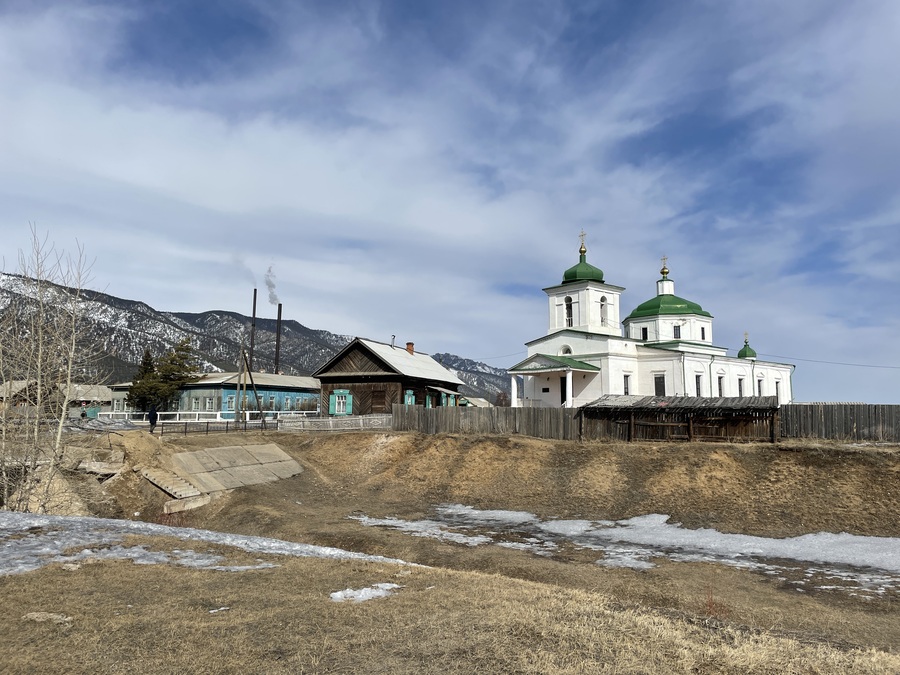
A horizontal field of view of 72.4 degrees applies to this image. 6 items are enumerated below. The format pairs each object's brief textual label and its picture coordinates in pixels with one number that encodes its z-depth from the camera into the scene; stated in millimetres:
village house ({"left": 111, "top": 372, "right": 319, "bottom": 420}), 57938
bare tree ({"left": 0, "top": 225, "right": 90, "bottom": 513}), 18891
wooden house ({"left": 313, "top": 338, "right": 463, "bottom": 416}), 43281
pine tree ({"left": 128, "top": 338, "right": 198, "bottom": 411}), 56906
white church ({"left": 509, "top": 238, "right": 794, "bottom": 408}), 45156
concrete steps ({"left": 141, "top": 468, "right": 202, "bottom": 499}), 22828
